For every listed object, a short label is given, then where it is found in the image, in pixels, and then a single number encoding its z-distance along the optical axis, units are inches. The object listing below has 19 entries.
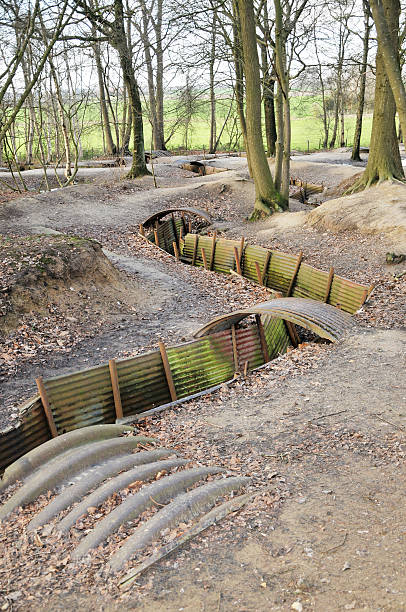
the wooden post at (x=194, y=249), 660.7
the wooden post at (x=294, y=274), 528.5
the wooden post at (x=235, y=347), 368.2
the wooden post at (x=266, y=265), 564.7
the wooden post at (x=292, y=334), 430.0
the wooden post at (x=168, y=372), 327.6
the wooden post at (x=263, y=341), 387.2
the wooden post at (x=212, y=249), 635.5
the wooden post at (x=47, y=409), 276.5
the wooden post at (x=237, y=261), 592.7
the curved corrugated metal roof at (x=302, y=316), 351.3
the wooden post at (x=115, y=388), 304.0
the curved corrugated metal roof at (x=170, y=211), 710.4
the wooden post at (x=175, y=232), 776.3
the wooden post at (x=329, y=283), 481.3
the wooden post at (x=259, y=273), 564.3
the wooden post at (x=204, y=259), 638.4
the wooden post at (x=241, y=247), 597.9
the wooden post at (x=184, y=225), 789.1
